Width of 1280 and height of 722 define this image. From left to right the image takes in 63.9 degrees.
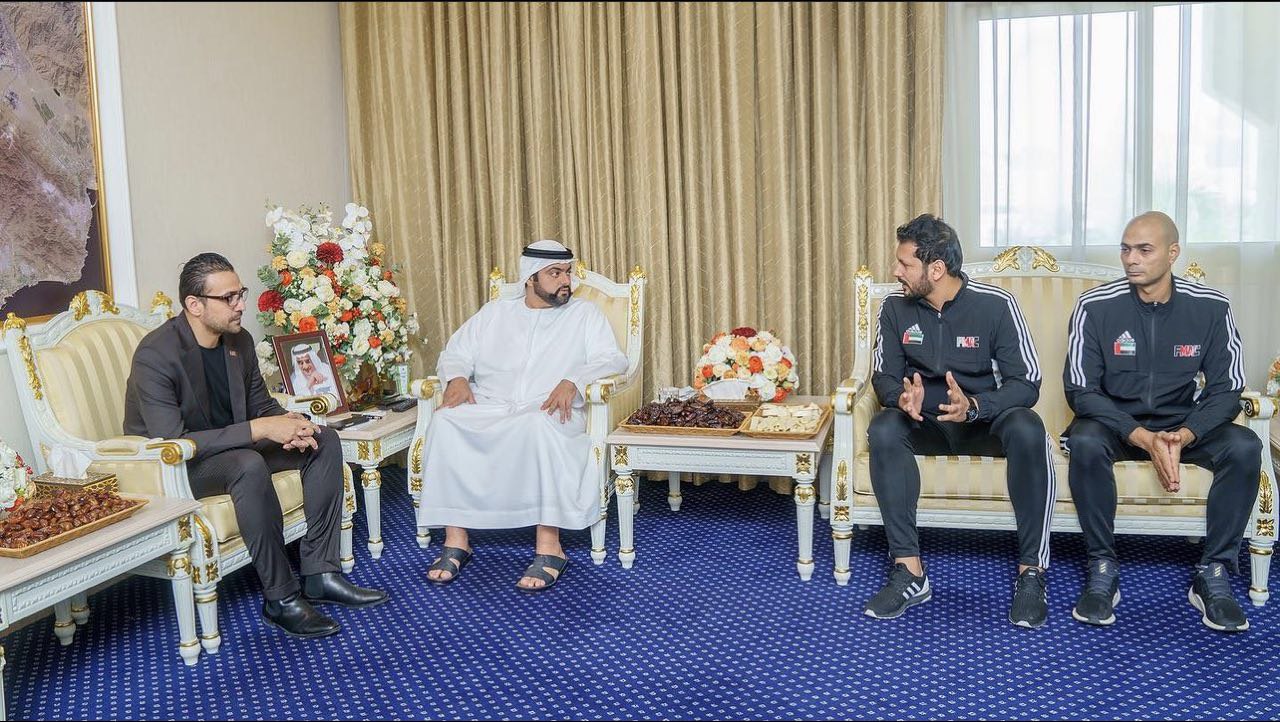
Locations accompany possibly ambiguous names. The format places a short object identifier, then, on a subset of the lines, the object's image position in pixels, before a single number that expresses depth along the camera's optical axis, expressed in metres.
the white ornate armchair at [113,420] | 3.08
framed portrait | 4.10
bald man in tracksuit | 3.19
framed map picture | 3.49
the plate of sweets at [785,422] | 3.66
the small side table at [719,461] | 3.61
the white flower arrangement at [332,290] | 4.39
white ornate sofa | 3.27
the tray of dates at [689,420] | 3.76
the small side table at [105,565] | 2.52
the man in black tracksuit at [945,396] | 3.29
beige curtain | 4.57
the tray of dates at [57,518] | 2.62
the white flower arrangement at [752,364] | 4.27
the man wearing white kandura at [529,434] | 3.77
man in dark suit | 3.21
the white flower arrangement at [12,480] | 2.75
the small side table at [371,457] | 3.97
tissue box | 3.05
